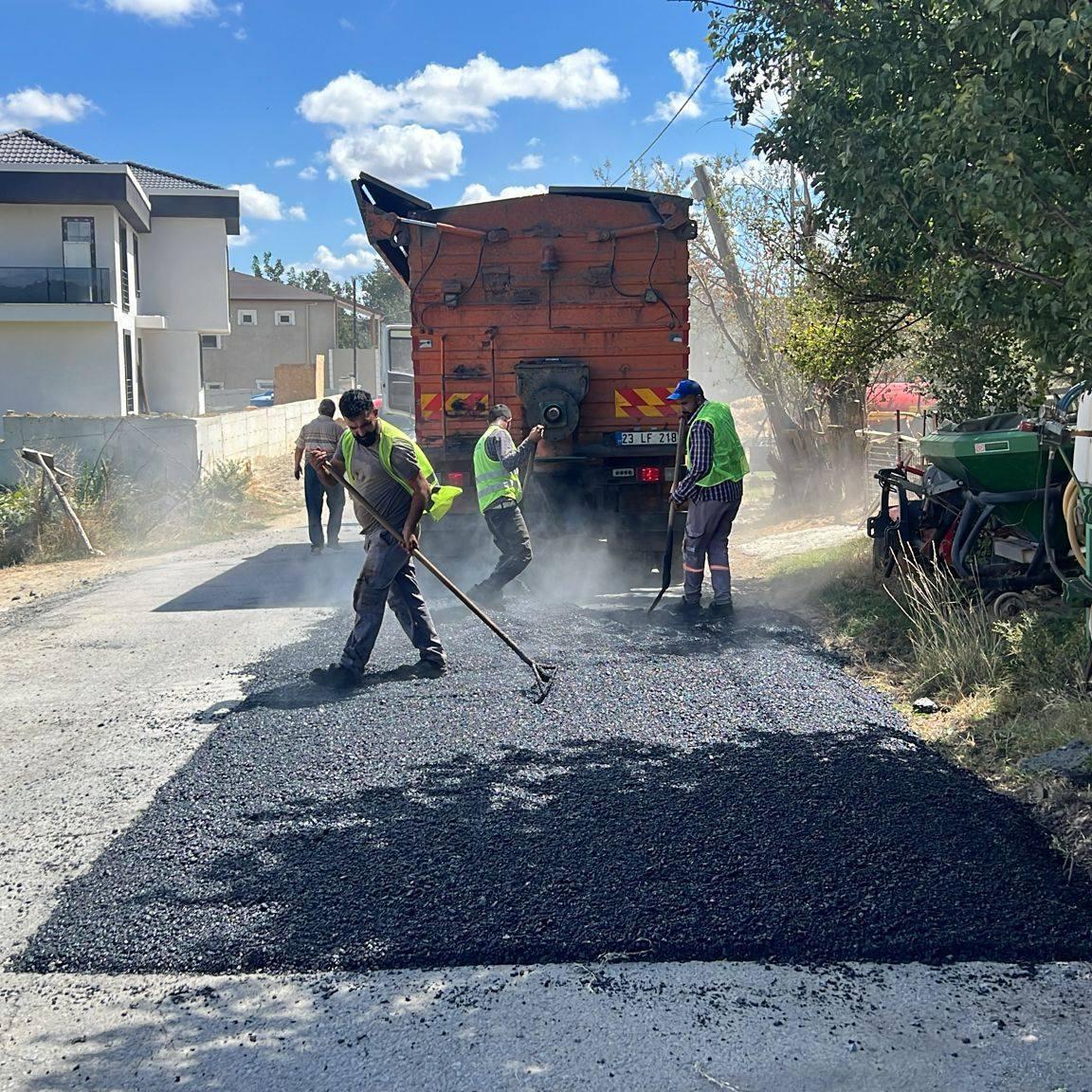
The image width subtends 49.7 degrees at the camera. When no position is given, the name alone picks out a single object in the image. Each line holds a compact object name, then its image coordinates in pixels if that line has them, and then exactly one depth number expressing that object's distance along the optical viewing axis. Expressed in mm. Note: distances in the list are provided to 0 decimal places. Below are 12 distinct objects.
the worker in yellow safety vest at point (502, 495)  8641
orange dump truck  9656
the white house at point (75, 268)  26047
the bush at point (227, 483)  15500
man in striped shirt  11445
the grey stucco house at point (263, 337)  49875
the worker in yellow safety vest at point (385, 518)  6500
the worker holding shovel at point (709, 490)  8031
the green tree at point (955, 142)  3871
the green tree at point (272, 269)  98750
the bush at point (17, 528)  13320
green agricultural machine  6707
